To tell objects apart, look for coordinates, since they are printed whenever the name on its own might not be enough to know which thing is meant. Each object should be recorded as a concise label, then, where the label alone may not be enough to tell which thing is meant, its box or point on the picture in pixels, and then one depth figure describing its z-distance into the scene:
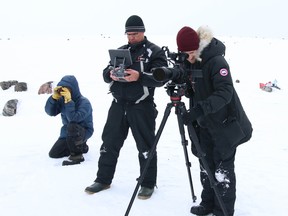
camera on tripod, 3.13
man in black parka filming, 3.24
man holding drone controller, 4.18
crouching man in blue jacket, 5.28
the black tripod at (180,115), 3.29
